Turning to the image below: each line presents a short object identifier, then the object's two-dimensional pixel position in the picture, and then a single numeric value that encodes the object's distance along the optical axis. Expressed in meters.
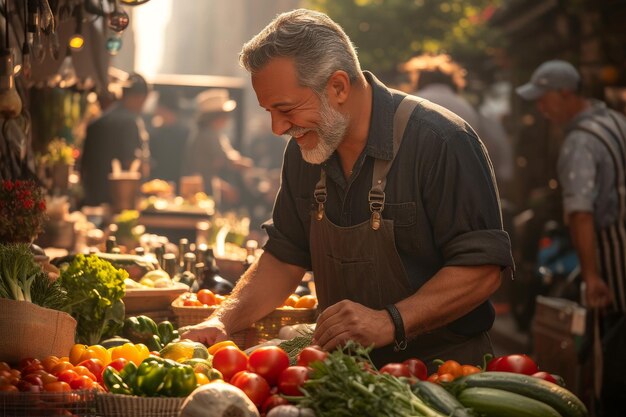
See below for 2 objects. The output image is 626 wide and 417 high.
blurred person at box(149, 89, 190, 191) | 29.19
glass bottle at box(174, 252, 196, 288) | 10.29
